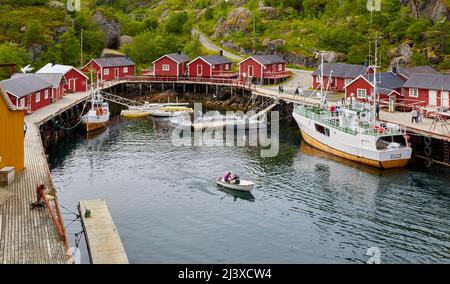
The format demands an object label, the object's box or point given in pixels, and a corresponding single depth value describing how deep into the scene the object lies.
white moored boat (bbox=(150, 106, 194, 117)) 81.56
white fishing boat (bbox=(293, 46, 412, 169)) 52.12
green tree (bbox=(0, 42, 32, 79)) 83.44
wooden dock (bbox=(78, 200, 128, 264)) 29.14
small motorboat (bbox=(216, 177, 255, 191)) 44.62
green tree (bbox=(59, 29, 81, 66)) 103.69
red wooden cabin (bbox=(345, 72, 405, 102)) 69.19
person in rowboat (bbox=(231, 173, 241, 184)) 44.62
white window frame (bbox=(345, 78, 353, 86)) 80.97
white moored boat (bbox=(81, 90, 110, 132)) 70.31
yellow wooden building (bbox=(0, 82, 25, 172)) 38.22
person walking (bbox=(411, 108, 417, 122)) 59.28
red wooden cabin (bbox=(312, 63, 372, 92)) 81.09
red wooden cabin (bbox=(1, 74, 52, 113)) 61.56
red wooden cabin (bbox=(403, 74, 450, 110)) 63.88
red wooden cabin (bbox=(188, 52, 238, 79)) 97.25
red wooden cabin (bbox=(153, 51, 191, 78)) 99.00
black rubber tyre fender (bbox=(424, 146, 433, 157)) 54.55
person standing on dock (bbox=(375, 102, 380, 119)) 62.08
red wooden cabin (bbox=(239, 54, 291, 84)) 93.62
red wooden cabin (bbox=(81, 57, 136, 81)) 96.50
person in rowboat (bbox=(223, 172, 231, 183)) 45.28
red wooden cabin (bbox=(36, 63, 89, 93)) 83.38
